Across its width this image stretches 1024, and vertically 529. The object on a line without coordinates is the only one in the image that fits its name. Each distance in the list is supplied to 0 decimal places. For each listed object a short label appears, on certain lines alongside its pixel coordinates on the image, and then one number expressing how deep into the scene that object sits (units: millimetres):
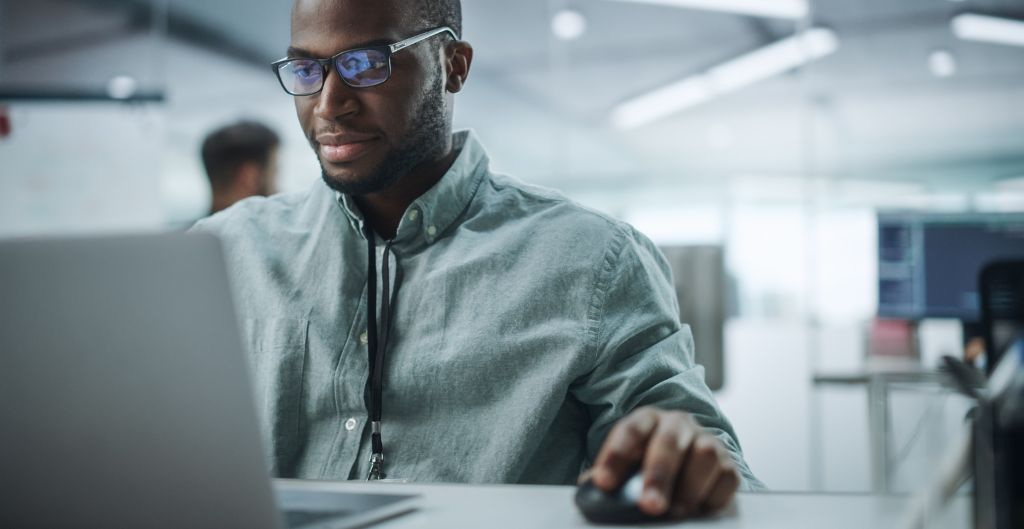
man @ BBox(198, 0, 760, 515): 1167
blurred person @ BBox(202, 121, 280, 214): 3080
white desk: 665
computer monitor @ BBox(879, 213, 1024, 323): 3178
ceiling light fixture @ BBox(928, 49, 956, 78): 3475
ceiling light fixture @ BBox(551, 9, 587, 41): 3695
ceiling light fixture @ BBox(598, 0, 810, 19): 3523
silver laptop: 494
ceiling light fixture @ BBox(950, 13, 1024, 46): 3389
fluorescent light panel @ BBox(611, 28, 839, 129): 3578
